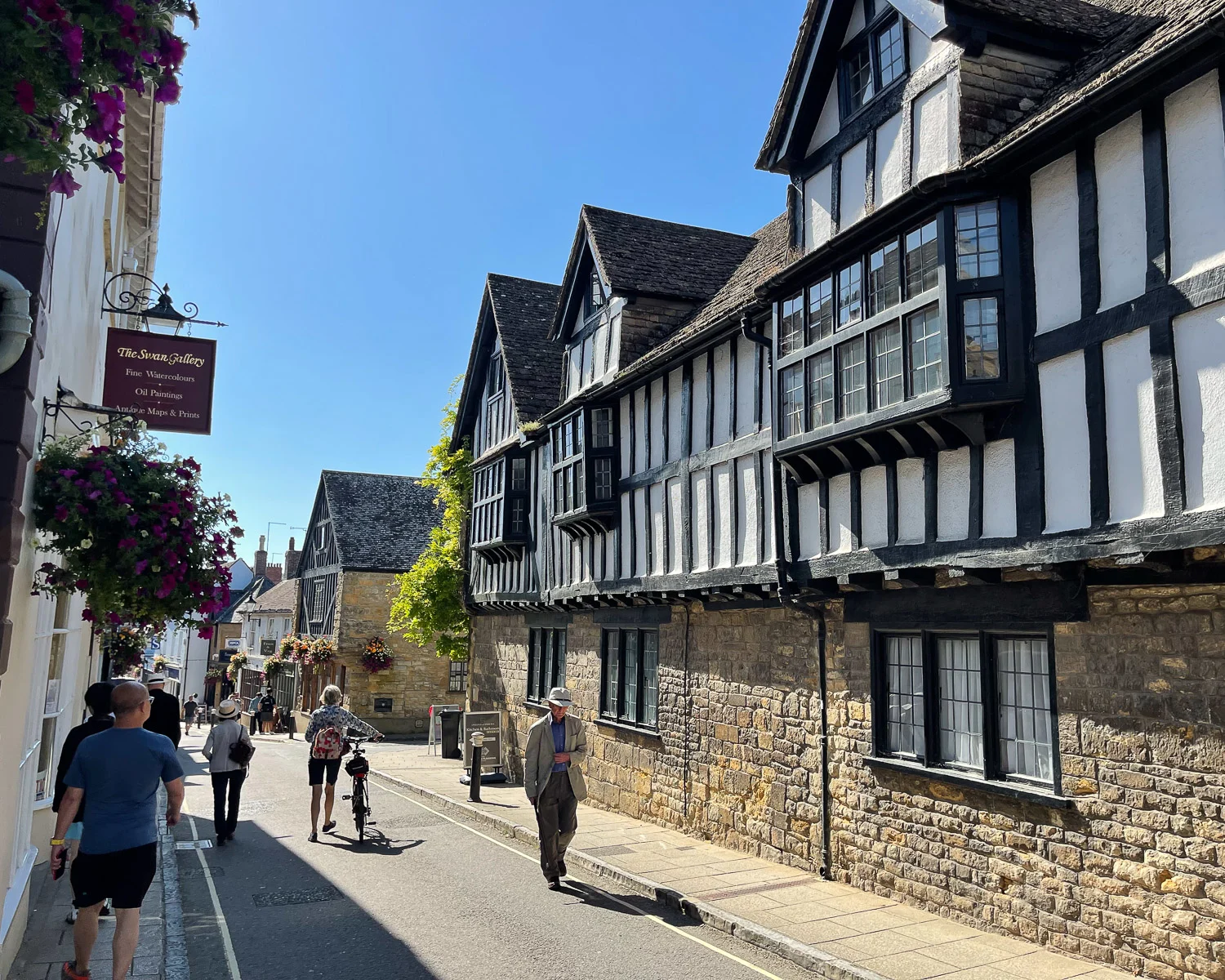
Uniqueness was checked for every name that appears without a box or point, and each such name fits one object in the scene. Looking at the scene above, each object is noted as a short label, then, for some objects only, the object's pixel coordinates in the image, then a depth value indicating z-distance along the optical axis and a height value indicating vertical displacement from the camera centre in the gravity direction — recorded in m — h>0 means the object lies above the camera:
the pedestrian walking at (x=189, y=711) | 37.38 -3.86
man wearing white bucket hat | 9.23 -1.56
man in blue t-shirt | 5.46 -1.27
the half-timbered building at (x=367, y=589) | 33.78 +1.28
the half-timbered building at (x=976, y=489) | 6.24 +1.24
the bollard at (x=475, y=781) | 14.83 -2.53
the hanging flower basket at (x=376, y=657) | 33.16 -1.27
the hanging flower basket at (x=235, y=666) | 42.97 -2.40
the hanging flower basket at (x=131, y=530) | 5.53 +0.55
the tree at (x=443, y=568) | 22.95 +1.40
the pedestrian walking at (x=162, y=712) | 9.38 -0.95
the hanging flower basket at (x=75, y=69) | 3.10 +1.93
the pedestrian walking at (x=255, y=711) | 36.61 -3.66
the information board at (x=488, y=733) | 19.19 -2.29
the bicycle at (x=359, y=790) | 11.48 -2.12
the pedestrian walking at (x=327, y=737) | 11.09 -1.40
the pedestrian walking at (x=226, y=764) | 11.30 -1.76
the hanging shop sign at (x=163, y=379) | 7.45 +1.96
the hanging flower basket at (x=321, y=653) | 33.53 -1.16
